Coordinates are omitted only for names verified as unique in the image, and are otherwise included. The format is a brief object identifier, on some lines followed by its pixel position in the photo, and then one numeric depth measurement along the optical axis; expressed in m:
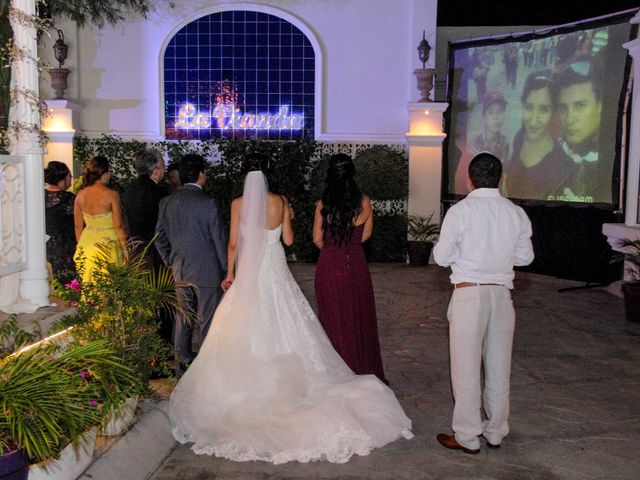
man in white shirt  4.32
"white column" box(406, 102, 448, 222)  14.12
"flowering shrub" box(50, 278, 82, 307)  4.89
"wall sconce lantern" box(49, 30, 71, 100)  14.03
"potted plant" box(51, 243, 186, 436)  4.39
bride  4.53
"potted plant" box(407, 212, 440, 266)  13.94
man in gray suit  5.61
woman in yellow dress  6.21
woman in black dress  6.56
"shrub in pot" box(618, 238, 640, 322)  8.83
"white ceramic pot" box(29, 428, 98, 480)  3.44
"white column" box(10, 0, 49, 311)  4.78
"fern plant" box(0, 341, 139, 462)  2.89
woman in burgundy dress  5.61
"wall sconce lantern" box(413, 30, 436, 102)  14.09
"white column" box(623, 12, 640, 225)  10.41
